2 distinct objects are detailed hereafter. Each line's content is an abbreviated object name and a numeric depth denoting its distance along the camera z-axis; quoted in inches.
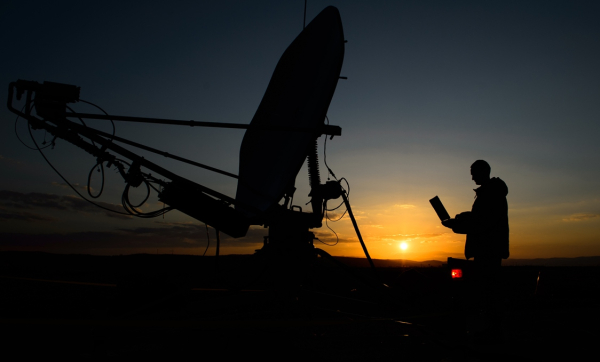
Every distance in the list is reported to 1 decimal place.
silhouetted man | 184.9
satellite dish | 193.3
